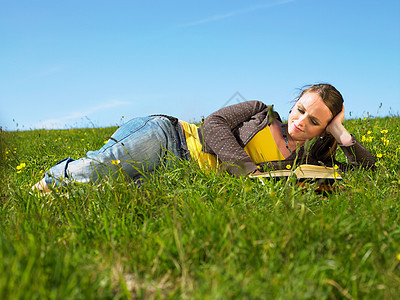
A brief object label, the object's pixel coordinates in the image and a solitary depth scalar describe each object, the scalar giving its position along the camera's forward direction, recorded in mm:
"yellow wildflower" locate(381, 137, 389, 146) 4637
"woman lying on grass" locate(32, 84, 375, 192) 3408
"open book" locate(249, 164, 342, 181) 3053
